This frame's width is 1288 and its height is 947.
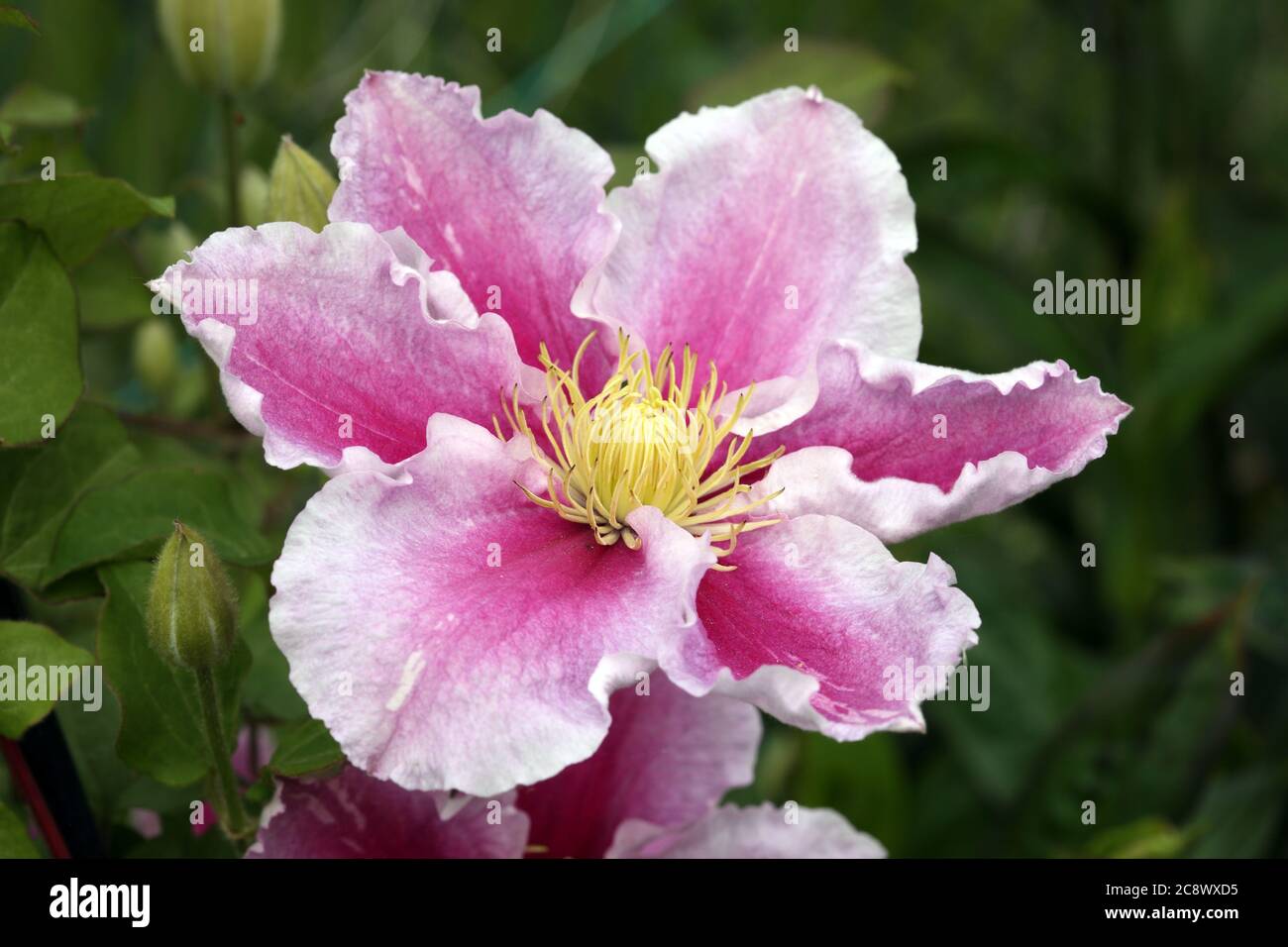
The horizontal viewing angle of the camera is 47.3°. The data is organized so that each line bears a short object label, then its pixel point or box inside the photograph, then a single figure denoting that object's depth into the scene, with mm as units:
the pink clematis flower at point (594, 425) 423
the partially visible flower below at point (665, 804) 553
